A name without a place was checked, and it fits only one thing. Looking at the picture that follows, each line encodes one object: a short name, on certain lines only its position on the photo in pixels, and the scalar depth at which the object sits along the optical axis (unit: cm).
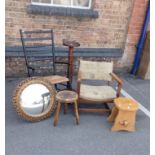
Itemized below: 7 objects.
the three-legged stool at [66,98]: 239
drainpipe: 375
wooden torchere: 282
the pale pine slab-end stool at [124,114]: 242
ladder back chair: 312
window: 338
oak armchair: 263
